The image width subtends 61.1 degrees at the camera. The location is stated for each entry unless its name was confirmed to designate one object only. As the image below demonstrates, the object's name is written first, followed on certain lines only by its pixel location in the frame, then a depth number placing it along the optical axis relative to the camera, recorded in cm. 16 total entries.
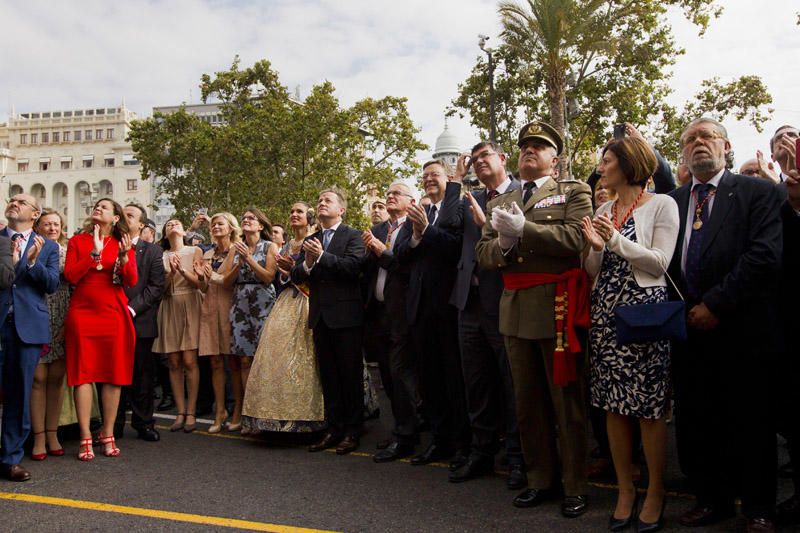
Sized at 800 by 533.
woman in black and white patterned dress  368
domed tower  8406
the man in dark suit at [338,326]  584
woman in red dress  569
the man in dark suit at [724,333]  360
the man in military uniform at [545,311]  398
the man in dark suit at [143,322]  633
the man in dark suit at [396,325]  550
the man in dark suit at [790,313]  394
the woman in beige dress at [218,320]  668
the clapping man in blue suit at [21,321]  508
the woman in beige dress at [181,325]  666
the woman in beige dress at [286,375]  595
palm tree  1684
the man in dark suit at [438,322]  525
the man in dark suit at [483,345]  475
